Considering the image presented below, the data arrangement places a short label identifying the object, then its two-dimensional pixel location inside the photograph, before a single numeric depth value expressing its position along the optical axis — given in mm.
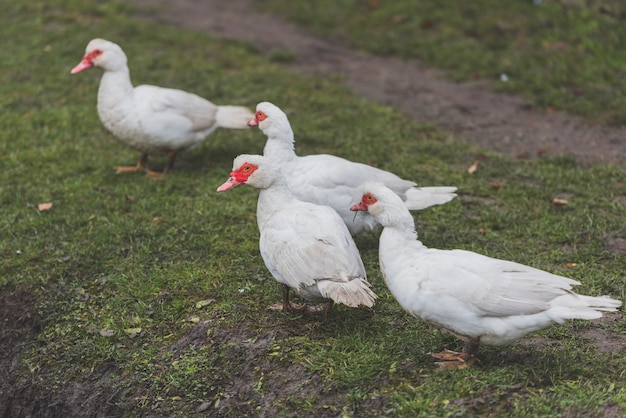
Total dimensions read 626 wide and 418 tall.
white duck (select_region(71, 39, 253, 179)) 6977
